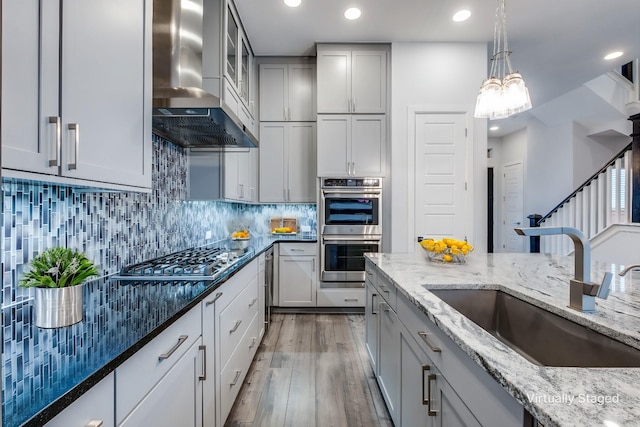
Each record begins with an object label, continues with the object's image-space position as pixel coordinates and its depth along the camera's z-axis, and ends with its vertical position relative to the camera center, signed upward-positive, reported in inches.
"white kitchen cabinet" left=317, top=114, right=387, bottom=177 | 149.1 +33.8
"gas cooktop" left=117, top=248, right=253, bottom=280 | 65.9 -11.3
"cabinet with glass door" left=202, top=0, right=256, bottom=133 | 98.6 +53.0
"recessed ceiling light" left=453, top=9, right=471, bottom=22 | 121.2 +77.4
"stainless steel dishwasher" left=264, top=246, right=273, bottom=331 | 126.2 -28.0
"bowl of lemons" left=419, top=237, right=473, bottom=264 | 81.8 -8.5
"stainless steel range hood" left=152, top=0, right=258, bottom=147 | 71.2 +33.0
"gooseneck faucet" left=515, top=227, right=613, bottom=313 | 42.3 -8.1
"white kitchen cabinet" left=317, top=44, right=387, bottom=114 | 148.0 +63.6
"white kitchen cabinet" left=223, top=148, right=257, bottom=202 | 111.9 +15.9
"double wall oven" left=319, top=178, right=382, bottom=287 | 148.4 -4.1
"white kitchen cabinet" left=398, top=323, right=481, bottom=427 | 38.7 -25.1
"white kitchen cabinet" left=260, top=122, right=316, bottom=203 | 160.4 +26.4
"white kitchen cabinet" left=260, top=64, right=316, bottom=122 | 159.5 +61.9
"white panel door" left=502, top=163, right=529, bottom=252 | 278.2 +9.3
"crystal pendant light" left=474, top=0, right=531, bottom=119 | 81.2 +31.2
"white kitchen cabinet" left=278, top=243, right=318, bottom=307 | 151.6 -27.8
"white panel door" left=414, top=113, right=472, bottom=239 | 144.5 +18.6
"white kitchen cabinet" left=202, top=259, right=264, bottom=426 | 60.5 -27.9
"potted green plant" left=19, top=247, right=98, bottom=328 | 38.5 -8.5
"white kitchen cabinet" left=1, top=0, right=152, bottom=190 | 31.7 +15.4
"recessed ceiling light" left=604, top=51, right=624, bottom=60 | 154.9 +79.2
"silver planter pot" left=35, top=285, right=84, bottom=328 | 38.5 -11.0
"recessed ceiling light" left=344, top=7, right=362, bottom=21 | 121.0 +78.0
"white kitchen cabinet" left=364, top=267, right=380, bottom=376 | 86.7 -29.6
